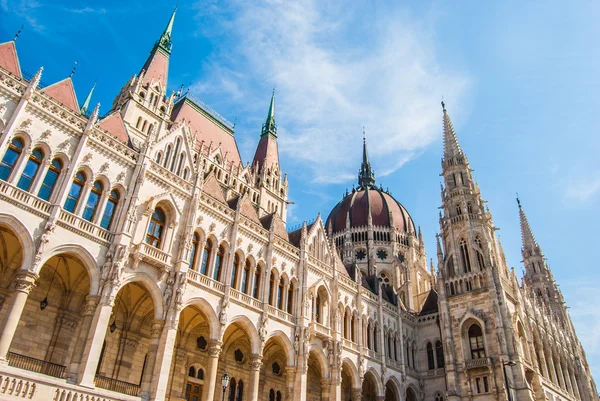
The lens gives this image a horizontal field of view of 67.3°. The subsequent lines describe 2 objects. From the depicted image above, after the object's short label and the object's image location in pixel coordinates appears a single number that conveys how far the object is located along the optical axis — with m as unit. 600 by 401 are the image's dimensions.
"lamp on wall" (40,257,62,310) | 18.67
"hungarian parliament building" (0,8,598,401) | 17.53
